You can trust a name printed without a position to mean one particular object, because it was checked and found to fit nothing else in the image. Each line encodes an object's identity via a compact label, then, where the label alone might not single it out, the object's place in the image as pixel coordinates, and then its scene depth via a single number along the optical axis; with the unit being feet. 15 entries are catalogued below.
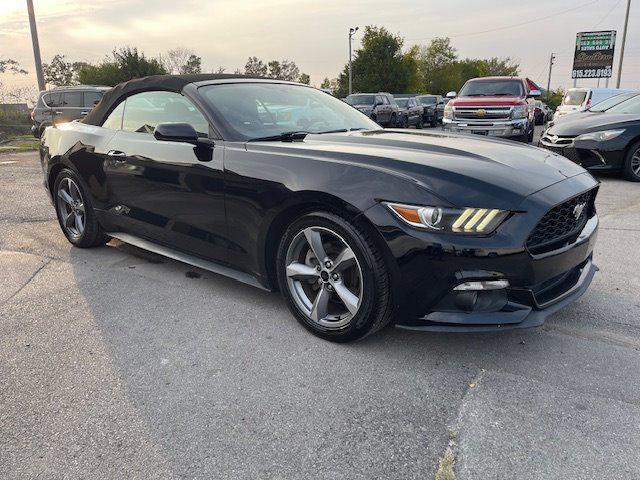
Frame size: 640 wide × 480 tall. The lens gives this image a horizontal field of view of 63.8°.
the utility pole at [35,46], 59.70
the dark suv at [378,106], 67.51
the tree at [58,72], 156.87
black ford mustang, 8.08
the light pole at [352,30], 152.68
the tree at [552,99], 200.91
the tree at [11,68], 83.10
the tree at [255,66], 209.34
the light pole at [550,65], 286.05
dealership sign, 134.00
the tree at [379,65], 160.25
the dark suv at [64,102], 49.57
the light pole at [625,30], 124.84
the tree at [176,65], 162.20
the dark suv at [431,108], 90.33
